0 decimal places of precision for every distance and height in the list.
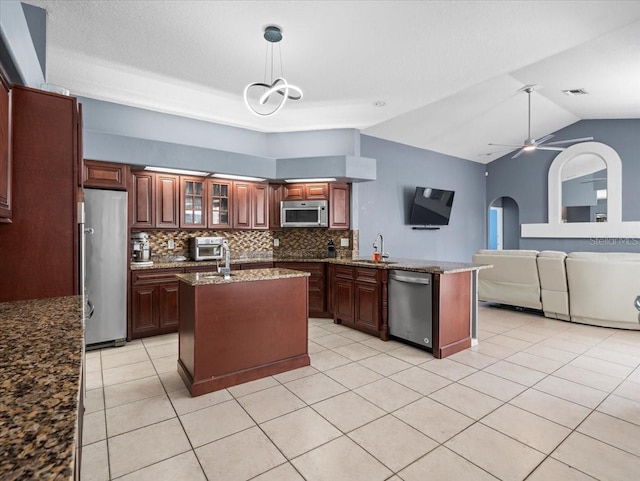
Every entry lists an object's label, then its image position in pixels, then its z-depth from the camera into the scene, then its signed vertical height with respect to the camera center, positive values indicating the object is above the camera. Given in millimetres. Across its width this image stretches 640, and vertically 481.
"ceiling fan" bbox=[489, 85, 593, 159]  5729 +1674
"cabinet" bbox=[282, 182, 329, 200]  5422 +756
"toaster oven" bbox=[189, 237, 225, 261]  4711 -126
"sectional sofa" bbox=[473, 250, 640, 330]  4371 -655
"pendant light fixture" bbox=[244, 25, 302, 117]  2740 +1806
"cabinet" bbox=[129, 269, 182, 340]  4117 -783
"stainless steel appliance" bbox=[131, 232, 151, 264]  4312 -108
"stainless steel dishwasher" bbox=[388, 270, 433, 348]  3637 -774
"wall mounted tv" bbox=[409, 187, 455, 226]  6871 +656
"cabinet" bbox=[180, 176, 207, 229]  4691 +517
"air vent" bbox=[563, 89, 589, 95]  5813 +2509
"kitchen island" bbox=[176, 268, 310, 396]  2809 -781
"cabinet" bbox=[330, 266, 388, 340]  4160 -788
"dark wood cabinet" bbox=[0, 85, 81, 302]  1981 +242
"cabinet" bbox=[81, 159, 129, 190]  3817 +745
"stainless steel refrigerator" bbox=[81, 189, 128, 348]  3770 -293
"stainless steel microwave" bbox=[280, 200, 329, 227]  5344 +401
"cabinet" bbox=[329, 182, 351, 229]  5410 +533
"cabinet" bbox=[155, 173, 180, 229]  4500 +517
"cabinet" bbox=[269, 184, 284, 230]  5441 +508
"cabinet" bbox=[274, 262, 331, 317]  5121 -639
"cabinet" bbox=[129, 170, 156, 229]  4305 +516
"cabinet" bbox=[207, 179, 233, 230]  4918 +519
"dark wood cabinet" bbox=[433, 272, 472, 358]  3529 -808
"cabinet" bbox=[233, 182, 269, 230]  5141 +513
